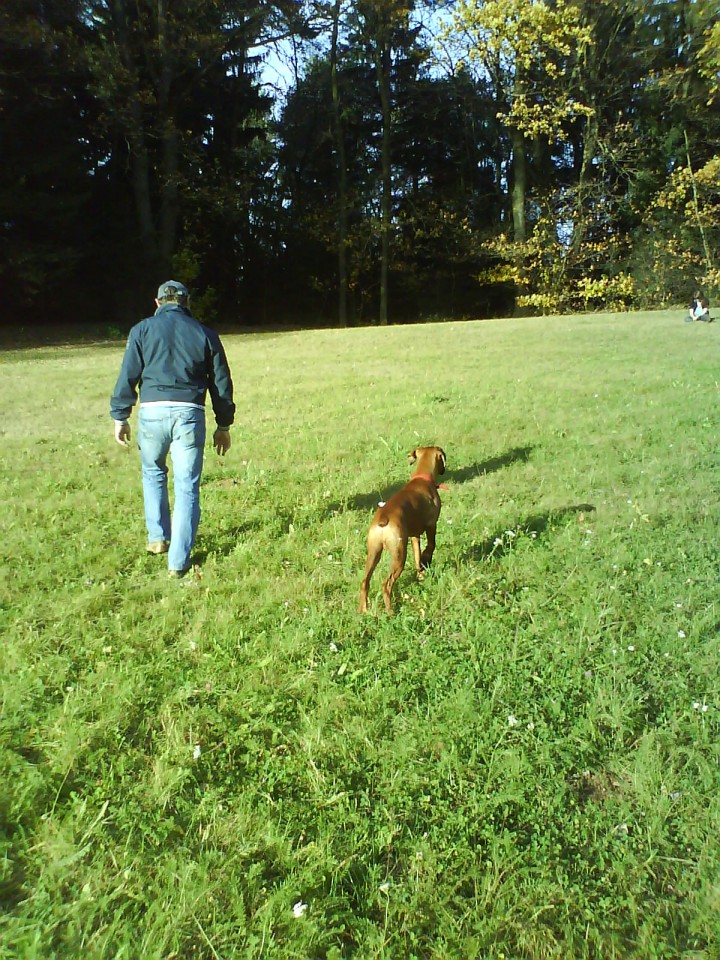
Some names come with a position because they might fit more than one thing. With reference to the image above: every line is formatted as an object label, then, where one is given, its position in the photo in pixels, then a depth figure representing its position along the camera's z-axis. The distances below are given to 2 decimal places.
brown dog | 3.99
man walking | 4.75
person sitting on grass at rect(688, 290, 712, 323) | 21.62
